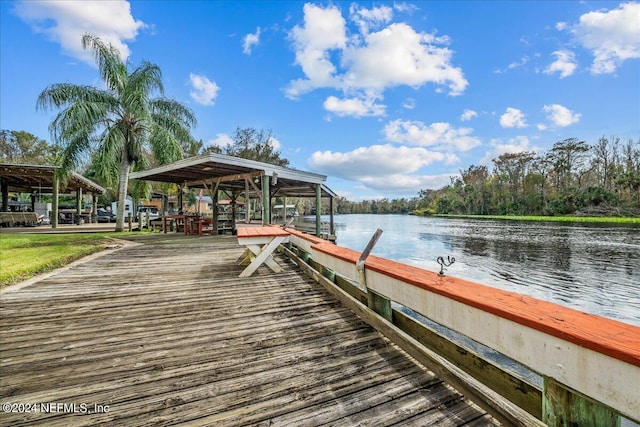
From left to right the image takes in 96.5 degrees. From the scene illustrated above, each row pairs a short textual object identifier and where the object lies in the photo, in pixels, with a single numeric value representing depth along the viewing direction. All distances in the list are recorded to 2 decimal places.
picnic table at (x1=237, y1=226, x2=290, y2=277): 4.48
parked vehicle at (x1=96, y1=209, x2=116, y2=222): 24.89
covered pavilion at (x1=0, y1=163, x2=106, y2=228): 14.25
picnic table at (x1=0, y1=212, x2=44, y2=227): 15.80
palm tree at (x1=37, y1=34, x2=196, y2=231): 12.02
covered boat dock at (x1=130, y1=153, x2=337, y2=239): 9.23
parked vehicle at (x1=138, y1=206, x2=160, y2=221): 32.63
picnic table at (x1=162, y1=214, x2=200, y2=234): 12.32
